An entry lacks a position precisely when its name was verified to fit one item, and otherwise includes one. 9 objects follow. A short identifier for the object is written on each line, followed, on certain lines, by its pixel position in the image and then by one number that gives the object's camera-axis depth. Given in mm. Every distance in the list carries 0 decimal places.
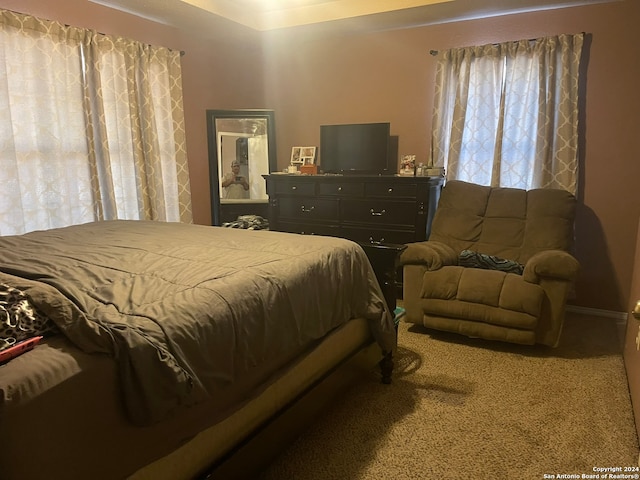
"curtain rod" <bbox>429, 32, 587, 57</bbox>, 4023
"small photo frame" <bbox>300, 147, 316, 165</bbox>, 4668
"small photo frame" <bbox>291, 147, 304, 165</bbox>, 4725
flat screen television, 4203
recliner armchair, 2777
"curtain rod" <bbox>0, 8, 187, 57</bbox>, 3021
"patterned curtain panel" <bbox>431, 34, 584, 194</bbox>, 3574
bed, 1001
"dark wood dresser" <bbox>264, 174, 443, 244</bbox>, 3811
